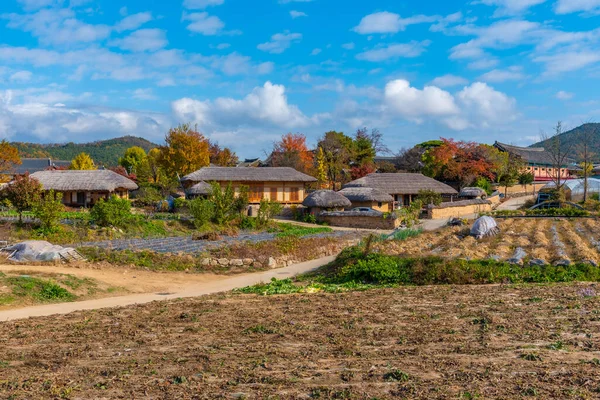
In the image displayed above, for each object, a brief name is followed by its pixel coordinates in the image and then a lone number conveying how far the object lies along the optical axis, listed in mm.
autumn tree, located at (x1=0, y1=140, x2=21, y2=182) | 40594
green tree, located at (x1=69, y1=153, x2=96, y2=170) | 57259
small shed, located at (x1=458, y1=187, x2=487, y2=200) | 45375
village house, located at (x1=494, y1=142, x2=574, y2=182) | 63438
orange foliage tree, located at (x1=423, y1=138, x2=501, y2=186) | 51719
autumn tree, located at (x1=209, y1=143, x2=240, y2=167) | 61031
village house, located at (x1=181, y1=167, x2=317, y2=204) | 38875
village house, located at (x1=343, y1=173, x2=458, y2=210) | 41875
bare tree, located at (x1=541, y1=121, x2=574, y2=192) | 49581
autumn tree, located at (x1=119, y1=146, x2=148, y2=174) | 70688
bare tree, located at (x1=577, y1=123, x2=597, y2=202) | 43081
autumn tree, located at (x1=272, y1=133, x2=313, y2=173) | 52094
